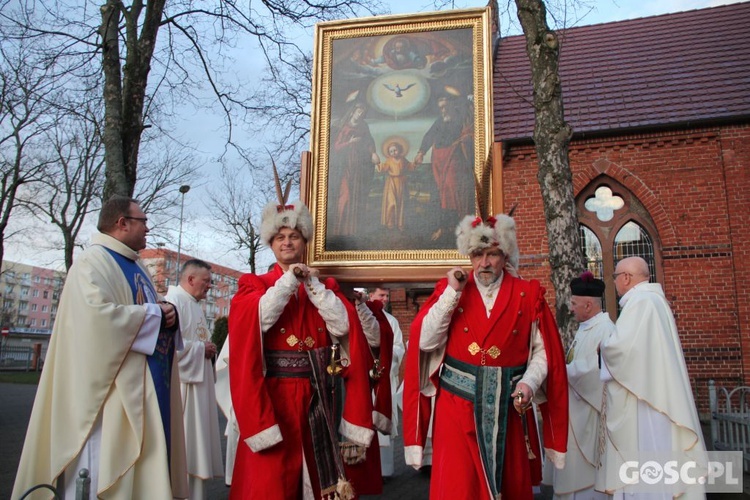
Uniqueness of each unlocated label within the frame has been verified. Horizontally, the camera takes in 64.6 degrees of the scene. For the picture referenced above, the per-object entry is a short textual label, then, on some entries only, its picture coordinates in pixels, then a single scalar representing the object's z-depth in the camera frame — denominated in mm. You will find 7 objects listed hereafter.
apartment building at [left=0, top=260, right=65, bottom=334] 81750
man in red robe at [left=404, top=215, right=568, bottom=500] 3791
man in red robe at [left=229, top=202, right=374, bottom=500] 3805
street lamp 28031
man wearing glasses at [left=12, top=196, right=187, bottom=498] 3683
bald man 4816
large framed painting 4840
